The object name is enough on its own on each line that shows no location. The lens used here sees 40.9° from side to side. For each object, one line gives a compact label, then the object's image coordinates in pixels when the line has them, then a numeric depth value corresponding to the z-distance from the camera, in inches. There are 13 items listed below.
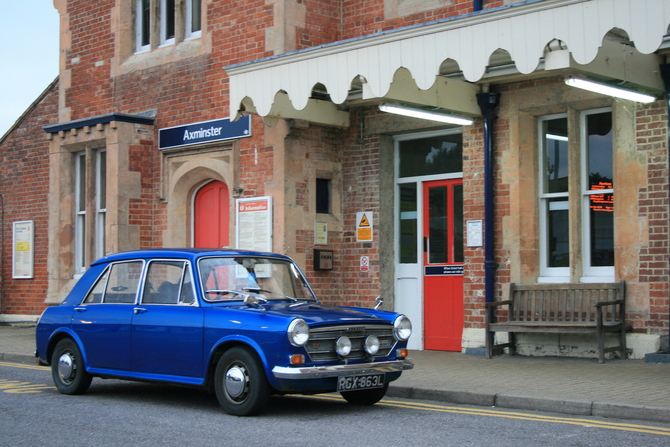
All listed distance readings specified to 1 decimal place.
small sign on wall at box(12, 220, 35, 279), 766.5
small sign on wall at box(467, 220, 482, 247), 503.8
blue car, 309.1
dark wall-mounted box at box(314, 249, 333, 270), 566.3
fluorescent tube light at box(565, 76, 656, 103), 402.6
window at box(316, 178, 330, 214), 579.8
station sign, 589.0
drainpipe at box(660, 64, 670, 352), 431.8
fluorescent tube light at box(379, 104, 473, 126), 472.7
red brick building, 433.1
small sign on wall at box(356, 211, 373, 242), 568.1
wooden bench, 434.0
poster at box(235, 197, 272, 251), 562.6
